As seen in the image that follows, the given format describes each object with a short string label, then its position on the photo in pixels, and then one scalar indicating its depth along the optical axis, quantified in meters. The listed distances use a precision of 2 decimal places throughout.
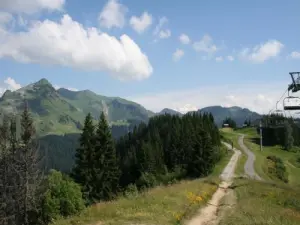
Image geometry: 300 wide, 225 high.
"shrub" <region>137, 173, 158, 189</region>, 88.34
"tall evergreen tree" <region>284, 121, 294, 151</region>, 160.38
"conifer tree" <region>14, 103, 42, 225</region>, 53.72
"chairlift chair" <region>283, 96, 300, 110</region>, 31.15
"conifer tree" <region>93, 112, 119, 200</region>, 72.25
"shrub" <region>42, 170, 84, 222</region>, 46.24
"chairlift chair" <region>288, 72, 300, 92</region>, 29.97
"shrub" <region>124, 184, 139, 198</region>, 31.39
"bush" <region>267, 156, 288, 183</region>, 88.72
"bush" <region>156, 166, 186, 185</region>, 86.12
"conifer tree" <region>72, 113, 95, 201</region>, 70.88
